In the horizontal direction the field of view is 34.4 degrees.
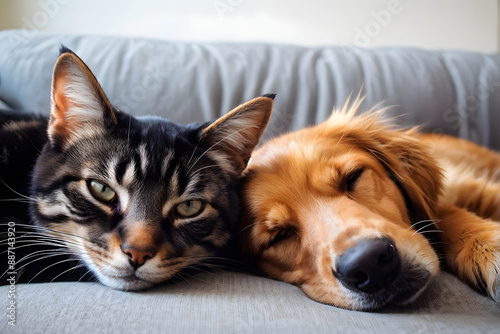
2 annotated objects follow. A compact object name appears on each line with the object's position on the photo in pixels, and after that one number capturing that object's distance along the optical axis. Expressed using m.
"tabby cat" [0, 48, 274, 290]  0.37
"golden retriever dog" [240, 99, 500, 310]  0.36
